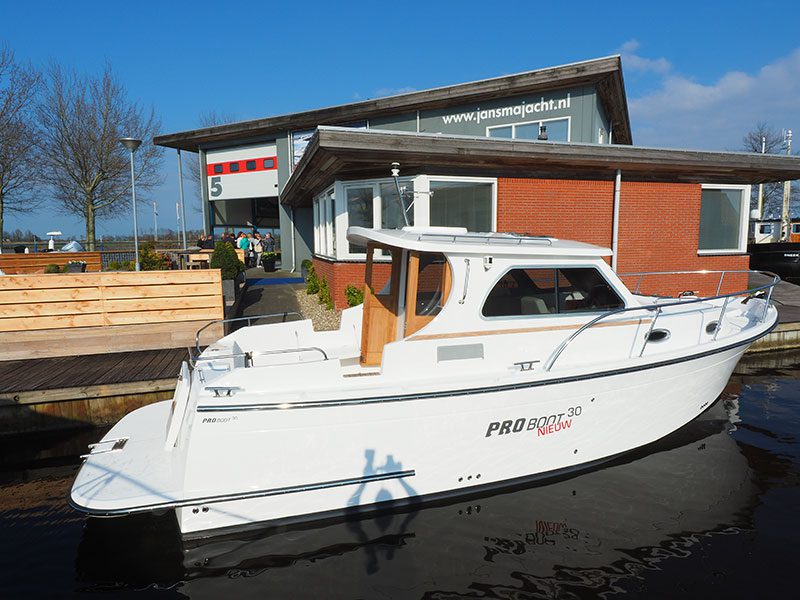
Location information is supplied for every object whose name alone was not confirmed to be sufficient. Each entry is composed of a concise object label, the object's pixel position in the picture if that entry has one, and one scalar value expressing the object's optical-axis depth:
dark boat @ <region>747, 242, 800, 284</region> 16.78
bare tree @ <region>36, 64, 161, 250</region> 20.42
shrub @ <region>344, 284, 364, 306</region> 9.68
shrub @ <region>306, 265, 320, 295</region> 12.97
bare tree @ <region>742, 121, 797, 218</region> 38.97
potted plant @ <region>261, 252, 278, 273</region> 19.22
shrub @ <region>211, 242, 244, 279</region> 11.55
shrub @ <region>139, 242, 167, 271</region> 11.90
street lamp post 9.45
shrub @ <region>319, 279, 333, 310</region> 11.00
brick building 9.27
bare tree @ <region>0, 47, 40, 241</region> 18.53
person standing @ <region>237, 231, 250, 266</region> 21.48
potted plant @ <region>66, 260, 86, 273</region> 11.38
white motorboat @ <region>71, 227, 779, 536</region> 4.07
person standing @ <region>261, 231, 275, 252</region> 27.58
